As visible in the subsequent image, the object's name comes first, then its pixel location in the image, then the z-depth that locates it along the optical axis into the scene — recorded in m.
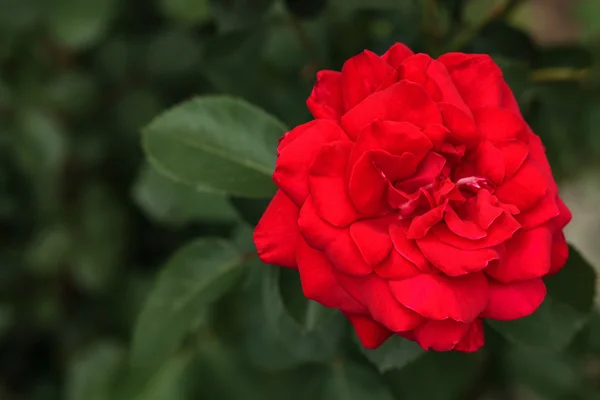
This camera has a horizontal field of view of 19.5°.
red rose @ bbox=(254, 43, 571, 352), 0.44
